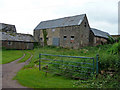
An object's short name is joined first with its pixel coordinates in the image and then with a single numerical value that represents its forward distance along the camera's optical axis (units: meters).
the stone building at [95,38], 25.48
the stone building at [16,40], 23.12
